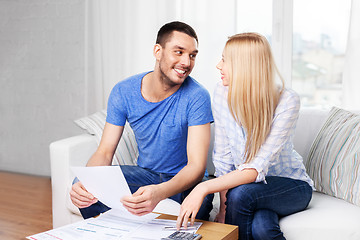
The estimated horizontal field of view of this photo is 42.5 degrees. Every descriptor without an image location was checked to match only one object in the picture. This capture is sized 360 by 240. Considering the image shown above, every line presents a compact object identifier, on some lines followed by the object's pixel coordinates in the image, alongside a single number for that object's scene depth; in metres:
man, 1.91
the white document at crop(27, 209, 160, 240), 1.28
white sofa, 1.58
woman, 1.53
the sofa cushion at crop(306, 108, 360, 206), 1.83
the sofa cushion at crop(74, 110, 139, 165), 2.33
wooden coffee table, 1.30
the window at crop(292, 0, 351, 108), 2.82
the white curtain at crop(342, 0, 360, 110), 2.49
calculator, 1.26
